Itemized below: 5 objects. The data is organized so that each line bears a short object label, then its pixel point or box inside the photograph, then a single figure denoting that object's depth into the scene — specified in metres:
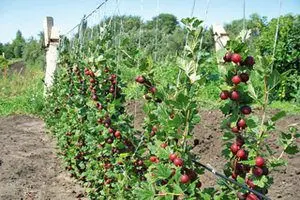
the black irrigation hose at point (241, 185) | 1.76
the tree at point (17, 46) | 54.31
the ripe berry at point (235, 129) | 1.92
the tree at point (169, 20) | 45.36
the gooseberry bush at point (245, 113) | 1.85
